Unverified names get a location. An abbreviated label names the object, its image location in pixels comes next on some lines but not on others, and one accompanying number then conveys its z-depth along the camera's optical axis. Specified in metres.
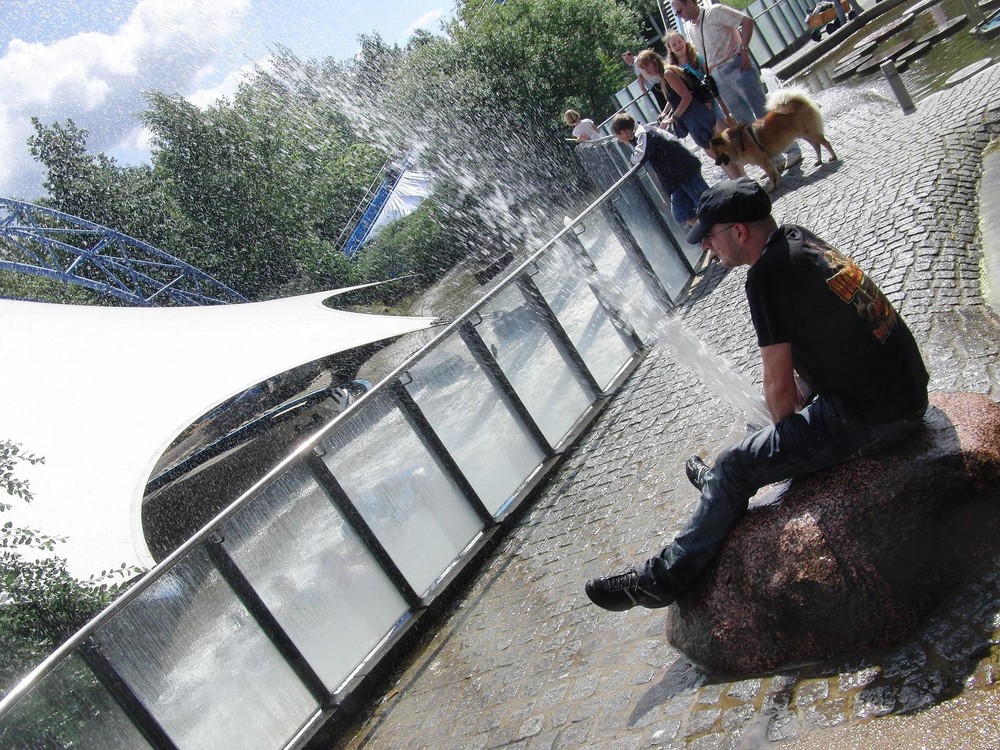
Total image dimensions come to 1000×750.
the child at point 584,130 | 17.36
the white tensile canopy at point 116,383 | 10.61
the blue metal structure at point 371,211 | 32.56
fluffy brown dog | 11.11
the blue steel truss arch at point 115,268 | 25.81
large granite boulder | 3.74
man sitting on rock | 3.75
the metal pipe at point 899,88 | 11.63
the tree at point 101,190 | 40.47
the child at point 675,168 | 10.84
